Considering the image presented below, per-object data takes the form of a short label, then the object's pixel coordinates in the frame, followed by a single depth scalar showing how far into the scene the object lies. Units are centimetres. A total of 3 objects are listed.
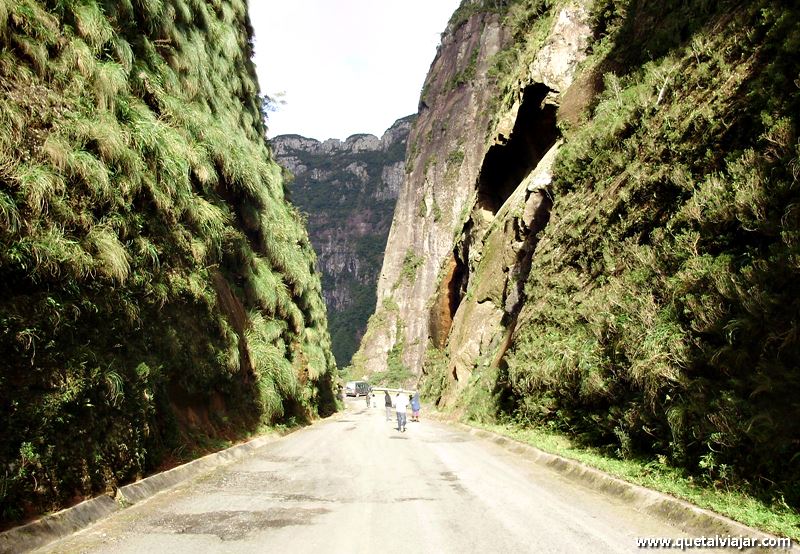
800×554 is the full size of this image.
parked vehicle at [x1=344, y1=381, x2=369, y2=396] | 5812
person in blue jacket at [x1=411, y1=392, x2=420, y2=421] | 2234
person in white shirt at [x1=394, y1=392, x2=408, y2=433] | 1712
